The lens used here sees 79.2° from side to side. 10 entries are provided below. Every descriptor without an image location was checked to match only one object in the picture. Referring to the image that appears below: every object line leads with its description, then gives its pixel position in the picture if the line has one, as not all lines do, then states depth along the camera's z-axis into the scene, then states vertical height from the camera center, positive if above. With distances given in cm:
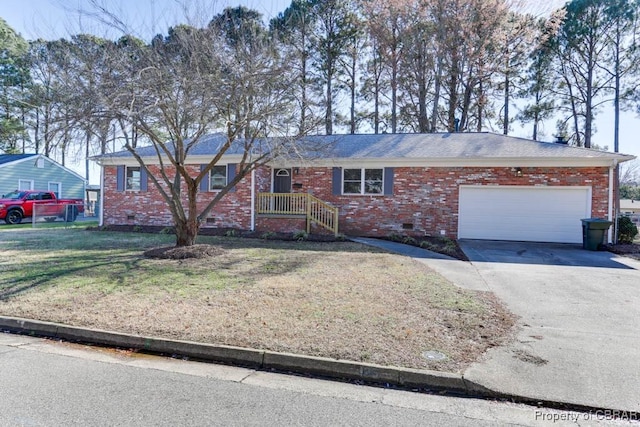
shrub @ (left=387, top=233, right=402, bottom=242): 1313 -97
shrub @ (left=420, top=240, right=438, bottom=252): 1154 -111
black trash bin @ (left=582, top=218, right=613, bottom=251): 1147 -57
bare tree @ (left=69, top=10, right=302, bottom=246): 779 +244
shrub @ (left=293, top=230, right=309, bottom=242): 1289 -98
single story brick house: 1280 +70
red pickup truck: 1855 -27
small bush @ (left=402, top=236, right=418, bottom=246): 1260 -105
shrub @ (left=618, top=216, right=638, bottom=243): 1290 -58
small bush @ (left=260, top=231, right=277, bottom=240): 1340 -102
